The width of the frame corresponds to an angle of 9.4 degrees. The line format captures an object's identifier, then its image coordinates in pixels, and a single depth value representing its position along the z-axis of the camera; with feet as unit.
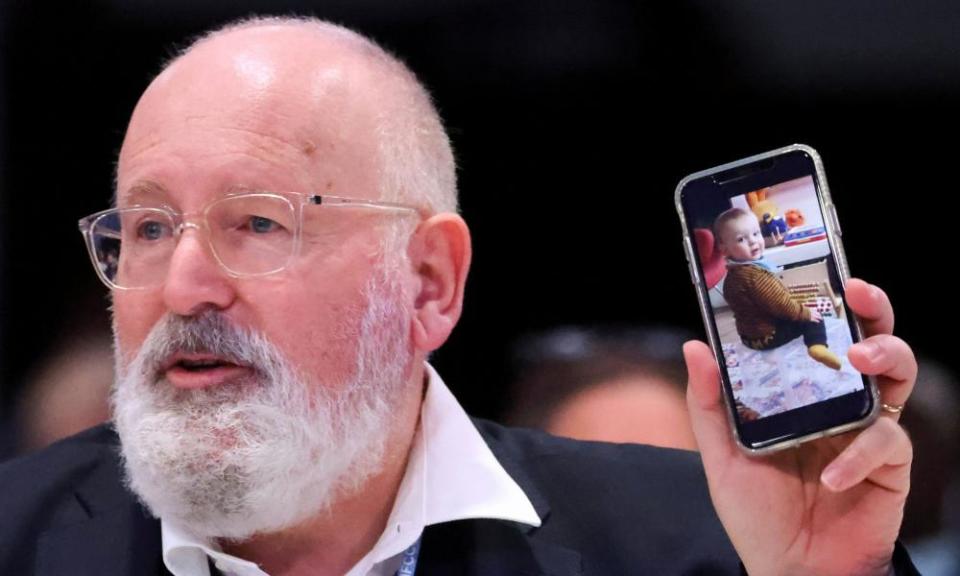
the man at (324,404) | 10.05
